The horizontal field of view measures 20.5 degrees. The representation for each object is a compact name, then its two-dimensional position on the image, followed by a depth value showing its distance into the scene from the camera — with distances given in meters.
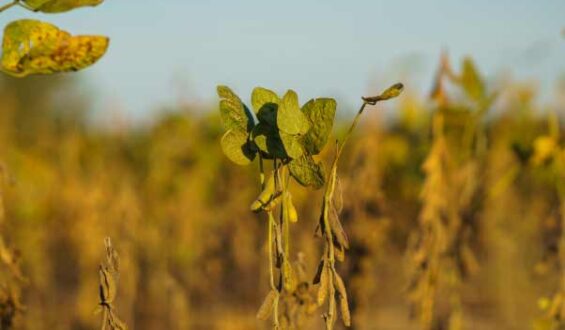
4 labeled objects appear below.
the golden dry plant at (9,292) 1.71
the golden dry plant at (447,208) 2.62
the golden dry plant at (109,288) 1.55
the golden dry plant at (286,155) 1.54
